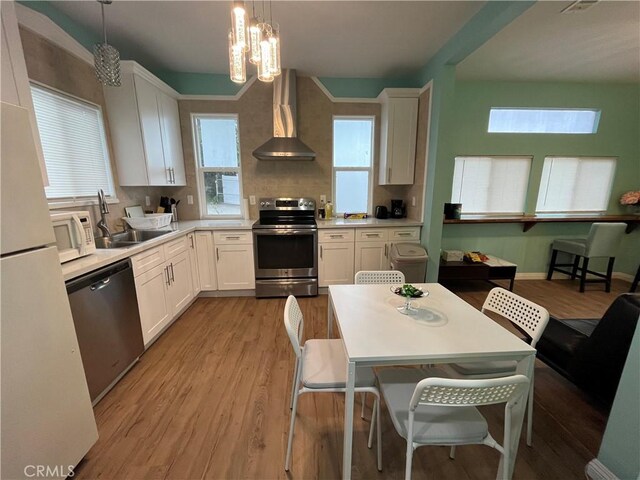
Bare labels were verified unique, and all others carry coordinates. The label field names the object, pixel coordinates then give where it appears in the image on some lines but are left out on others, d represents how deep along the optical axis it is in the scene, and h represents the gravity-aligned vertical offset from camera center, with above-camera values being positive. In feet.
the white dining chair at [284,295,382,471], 3.97 -2.98
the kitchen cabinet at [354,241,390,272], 10.66 -2.71
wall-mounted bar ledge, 11.38 -1.30
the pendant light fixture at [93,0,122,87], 6.49 +3.25
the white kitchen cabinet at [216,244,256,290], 10.32 -3.06
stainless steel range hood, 10.07 +2.70
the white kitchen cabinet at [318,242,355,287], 10.58 -2.99
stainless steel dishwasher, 4.89 -2.77
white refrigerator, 3.09 -1.83
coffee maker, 11.92 -0.86
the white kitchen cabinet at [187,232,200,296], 9.80 -2.74
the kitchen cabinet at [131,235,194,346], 6.84 -2.80
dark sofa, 4.29 -3.08
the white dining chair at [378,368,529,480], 2.76 -2.99
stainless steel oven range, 10.11 -2.61
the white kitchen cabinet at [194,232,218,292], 10.12 -2.78
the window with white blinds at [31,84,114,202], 6.52 +1.29
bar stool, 10.38 -2.33
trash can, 9.82 -2.71
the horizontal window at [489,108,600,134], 11.66 +3.15
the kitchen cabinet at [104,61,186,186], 8.26 +2.19
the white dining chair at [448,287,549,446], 4.33 -2.44
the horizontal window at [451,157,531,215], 11.99 +0.28
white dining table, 3.36 -2.13
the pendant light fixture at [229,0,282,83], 3.99 +2.28
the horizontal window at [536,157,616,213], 12.12 +0.26
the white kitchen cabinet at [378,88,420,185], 10.35 +2.34
